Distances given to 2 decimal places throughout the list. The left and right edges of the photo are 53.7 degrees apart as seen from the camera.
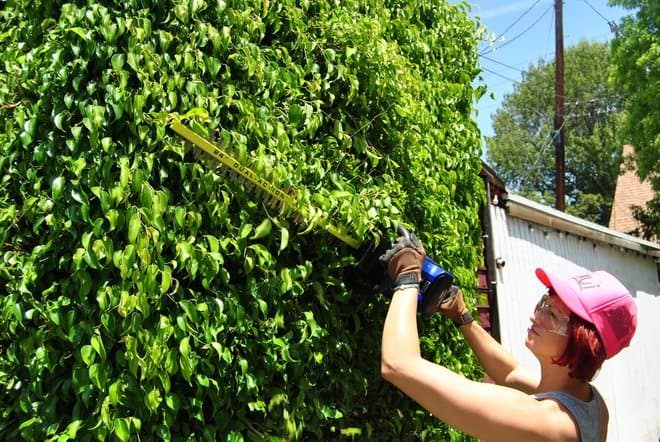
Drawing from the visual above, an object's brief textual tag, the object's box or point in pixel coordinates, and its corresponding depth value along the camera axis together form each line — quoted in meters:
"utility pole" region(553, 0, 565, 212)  19.00
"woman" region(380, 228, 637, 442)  2.16
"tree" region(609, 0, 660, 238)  16.70
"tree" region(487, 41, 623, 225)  38.94
